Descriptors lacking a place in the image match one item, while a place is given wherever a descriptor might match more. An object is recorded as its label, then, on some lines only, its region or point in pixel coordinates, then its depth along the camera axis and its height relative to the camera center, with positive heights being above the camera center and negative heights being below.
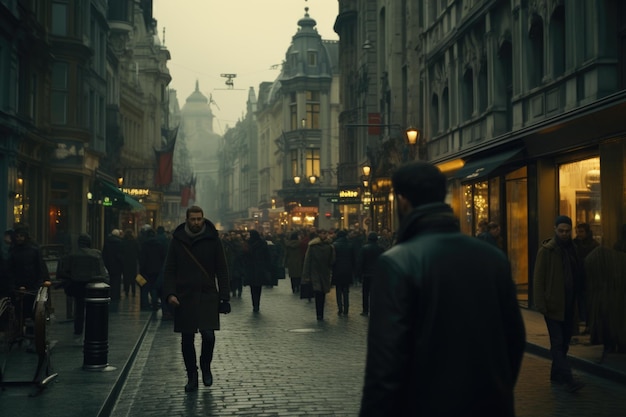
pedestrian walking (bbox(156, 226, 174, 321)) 17.95 -1.11
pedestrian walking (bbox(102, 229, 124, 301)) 21.03 -0.60
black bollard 10.92 -1.10
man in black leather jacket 3.52 -0.36
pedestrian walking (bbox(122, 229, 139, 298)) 22.71 -0.53
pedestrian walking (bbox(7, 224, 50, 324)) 12.17 -0.39
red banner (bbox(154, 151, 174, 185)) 52.25 +3.67
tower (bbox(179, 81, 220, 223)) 189.00 +4.51
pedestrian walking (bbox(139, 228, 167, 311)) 19.28 -0.57
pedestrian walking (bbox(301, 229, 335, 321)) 18.47 -0.69
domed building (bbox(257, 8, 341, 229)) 77.50 +9.11
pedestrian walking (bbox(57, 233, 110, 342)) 14.59 -0.61
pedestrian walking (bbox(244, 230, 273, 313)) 20.64 -0.74
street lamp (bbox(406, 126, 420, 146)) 26.53 +2.76
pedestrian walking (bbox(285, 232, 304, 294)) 26.22 -0.68
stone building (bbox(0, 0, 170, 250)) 24.02 +3.93
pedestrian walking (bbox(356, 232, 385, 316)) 19.31 -0.59
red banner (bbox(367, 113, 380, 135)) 40.72 +4.95
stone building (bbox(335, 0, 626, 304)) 16.36 +2.73
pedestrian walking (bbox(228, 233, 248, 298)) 25.84 -0.95
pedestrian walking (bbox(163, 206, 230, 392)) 9.64 -0.50
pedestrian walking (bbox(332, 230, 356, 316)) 19.83 -0.77
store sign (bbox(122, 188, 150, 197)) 46.14 +2.07
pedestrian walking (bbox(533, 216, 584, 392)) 9.99 -0.60
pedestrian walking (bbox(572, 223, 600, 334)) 15.34 -0.14
